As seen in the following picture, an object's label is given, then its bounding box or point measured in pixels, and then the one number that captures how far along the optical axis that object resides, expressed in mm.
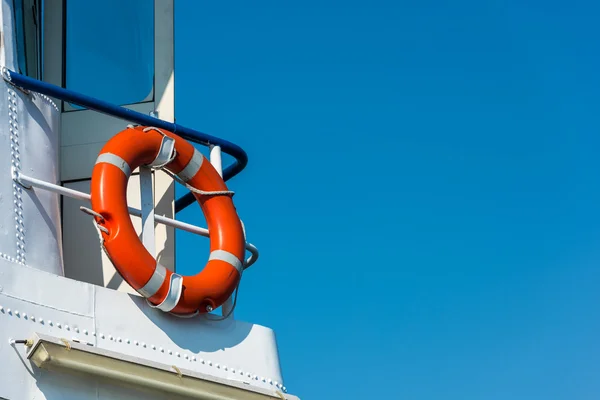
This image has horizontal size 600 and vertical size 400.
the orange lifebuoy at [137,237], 7250
